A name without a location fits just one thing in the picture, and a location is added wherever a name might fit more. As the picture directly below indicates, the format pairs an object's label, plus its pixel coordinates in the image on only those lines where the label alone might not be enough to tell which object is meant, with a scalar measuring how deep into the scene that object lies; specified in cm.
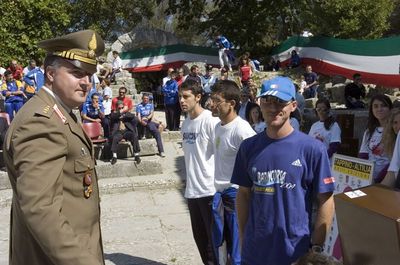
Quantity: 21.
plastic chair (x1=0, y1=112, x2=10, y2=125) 923
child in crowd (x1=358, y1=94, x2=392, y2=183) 494
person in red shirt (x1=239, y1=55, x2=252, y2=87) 1589
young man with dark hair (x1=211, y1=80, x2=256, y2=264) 379
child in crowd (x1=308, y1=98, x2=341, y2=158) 583
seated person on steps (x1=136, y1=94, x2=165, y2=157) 1018
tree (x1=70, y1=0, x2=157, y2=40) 2805
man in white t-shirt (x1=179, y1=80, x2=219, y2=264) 418
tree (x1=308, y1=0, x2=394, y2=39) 2192
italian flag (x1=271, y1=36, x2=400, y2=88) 1064
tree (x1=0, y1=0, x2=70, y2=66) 1903
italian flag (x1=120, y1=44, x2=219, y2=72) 2247
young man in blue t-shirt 245
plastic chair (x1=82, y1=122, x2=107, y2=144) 930
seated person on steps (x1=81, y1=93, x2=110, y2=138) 1003
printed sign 362
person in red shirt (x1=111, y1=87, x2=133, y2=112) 995
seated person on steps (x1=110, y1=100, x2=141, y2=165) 896
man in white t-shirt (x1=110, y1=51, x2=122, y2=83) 1841
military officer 178
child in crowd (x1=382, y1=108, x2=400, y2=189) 457
